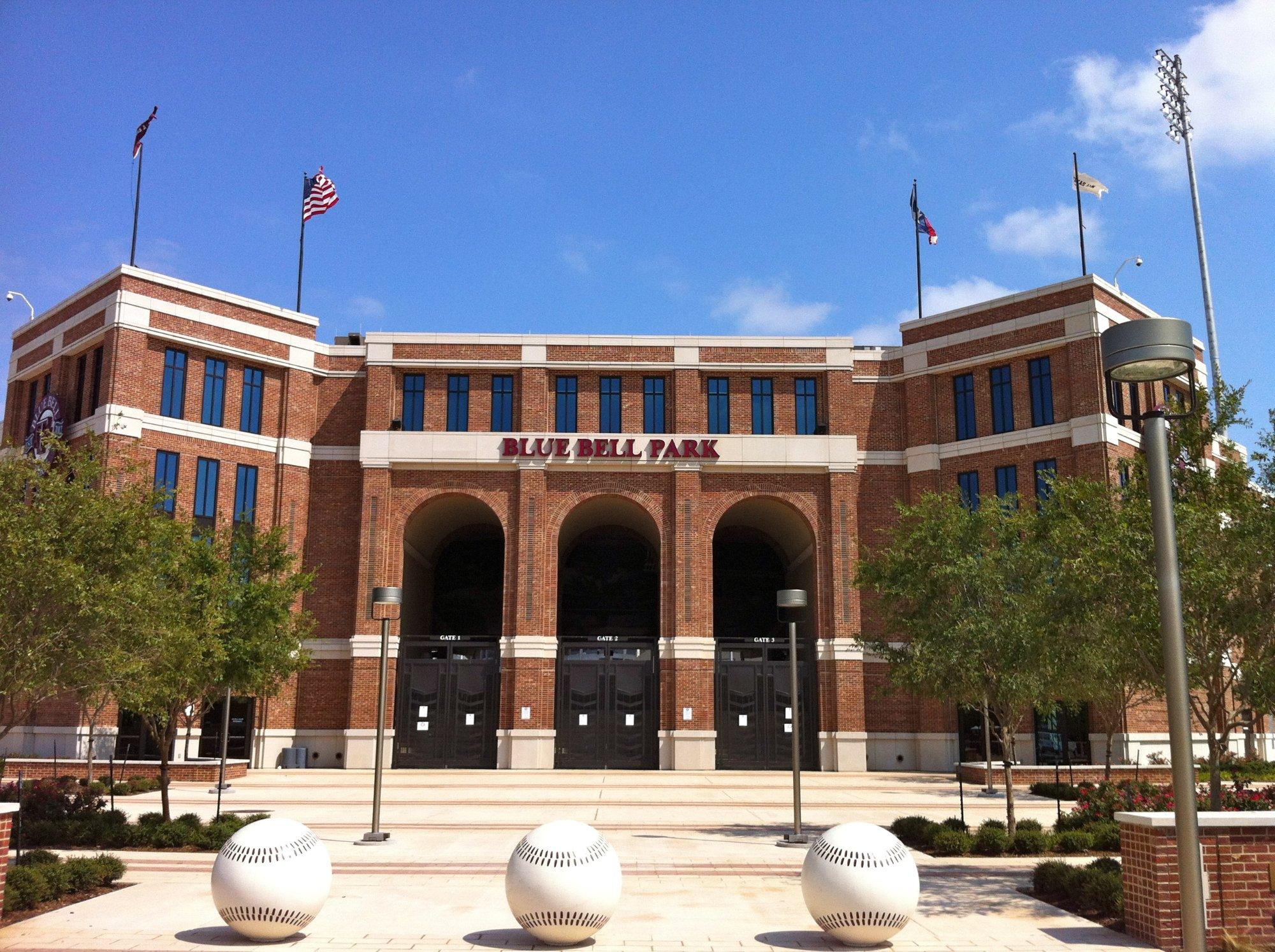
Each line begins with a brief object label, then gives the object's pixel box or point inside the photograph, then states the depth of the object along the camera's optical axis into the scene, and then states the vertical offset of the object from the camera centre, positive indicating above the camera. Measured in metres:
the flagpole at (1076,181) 41.81 +18.78
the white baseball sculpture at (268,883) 10.41 -1.83
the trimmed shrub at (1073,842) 17.42 -2.36
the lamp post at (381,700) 17.89 -0.23
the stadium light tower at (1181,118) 47.31 +24.15
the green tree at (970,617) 18.52 +1.24
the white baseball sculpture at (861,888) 10.29 -1.82
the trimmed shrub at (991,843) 17.38 -2.37
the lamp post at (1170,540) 6.82 +0.99
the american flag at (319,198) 41.62 +17.99
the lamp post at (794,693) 18.28 -0.09
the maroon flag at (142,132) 40.19 +19.70
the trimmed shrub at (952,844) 17.30 -2.37
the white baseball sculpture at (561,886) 10.25 -1.82
